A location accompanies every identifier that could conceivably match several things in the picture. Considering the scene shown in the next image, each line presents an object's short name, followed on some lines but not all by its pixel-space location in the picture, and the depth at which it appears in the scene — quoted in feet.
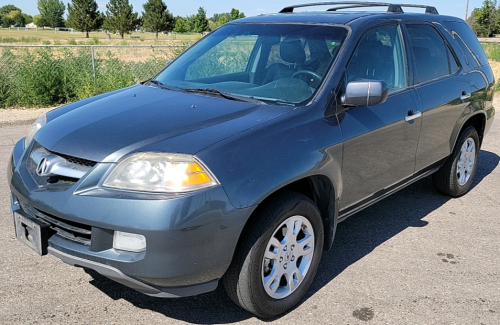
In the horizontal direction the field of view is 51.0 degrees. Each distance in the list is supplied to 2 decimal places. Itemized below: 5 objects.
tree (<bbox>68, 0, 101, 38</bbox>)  248.73
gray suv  8.87
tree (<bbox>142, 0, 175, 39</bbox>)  240.12
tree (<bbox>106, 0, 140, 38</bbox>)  245.65
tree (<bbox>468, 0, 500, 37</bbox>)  260.42
